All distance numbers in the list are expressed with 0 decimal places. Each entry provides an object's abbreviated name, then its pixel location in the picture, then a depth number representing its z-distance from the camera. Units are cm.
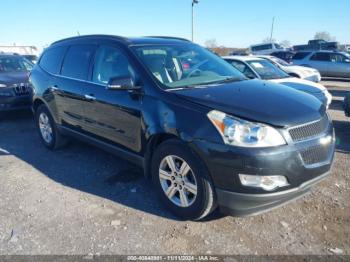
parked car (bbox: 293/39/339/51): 3259
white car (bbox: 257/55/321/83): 1134
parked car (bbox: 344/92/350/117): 667
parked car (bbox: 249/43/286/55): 3042
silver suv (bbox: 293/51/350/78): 1714
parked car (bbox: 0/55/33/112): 789
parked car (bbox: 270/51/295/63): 2240
